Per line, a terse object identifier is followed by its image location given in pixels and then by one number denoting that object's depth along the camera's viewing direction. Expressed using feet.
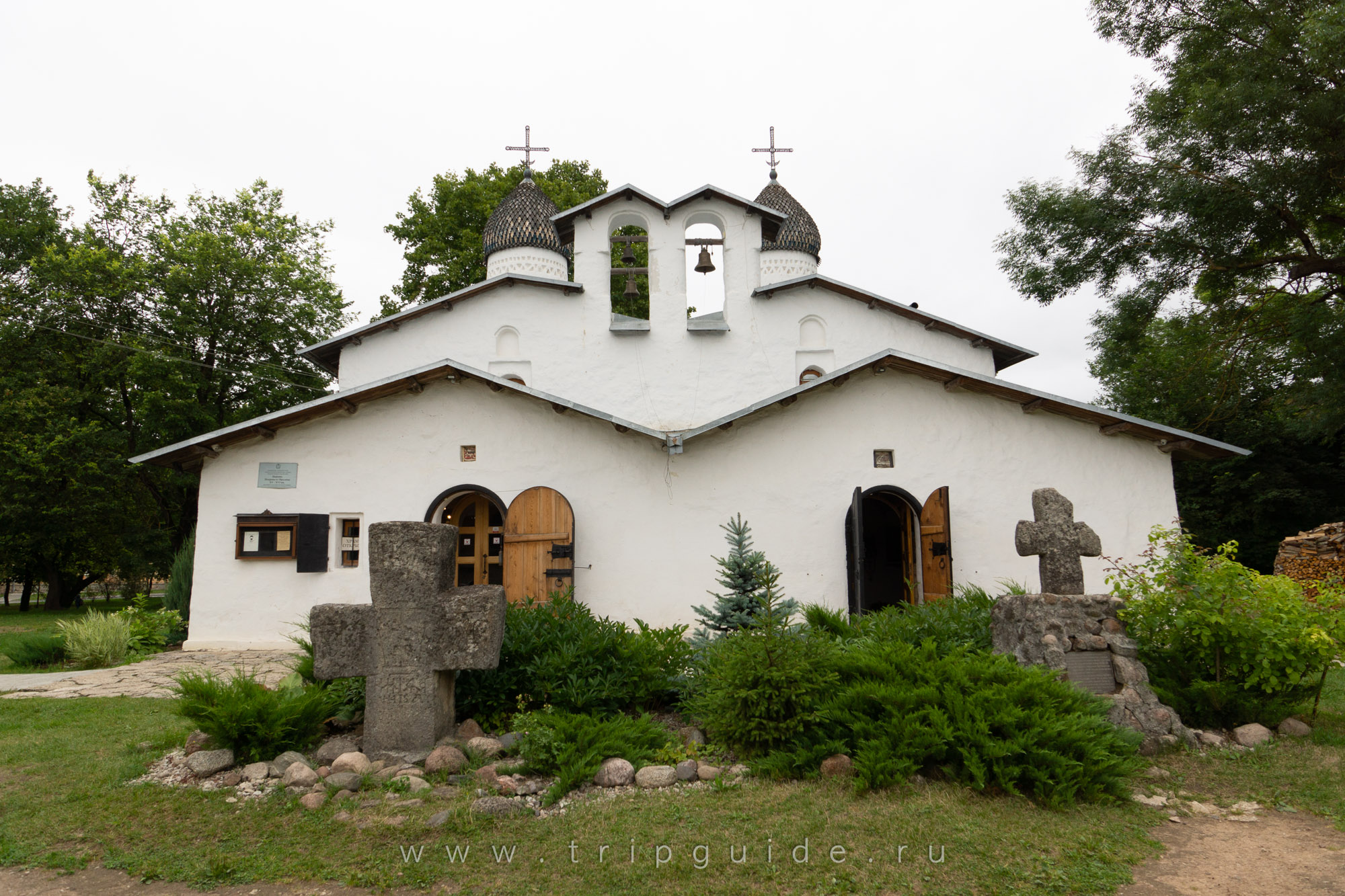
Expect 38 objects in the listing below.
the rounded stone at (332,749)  17.33
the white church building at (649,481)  35.86
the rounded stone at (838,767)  15.90
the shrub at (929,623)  21.86
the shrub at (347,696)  19.44
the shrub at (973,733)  14.94
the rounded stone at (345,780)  15.58
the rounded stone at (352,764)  16.35
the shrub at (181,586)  41.39
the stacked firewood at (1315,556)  45.75
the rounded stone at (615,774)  15.97
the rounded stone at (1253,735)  18.90
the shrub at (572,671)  19.22
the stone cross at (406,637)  17.47
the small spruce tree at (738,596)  27.20
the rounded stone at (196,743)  17.53
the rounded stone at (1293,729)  19.51
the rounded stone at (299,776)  15.78
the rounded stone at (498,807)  14.30
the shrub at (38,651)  33.94
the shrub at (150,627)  37.49
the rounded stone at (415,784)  15.52
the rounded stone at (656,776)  16.01
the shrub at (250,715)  16.90
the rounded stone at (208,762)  16.37
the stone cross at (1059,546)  21.33
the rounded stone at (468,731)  18.62
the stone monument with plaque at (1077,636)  18.67
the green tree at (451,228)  81.15
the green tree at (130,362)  68.85
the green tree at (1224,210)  36.73
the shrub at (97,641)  34.04
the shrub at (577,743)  15.99
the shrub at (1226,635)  18.93
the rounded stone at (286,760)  16.53
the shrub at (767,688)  16.85
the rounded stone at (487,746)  17.31
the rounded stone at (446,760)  16.49
